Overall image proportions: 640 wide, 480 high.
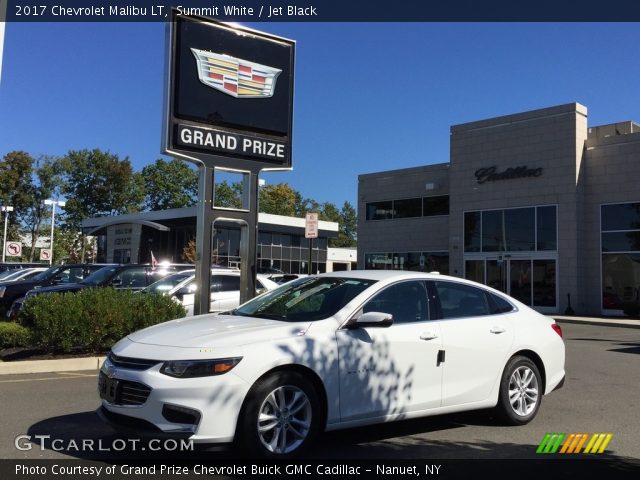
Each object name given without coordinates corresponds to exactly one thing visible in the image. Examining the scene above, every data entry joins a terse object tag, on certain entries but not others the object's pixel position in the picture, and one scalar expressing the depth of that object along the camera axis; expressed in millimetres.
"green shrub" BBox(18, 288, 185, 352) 9945
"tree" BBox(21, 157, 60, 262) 66000
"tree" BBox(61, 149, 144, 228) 70000
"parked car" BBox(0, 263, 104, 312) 16672
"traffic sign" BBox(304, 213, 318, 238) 14661
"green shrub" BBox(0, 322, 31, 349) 10406
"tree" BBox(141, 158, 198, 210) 78062
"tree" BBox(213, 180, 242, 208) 79812
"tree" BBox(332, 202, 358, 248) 127188
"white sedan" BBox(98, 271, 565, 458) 4656
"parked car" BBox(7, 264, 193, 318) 14195
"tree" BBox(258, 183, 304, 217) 92750
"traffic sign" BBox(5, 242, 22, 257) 29297
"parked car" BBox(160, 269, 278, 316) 12836
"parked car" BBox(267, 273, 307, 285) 21975
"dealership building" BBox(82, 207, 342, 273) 49719
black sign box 11180
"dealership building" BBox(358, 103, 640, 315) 26344
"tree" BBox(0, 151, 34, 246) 61344
